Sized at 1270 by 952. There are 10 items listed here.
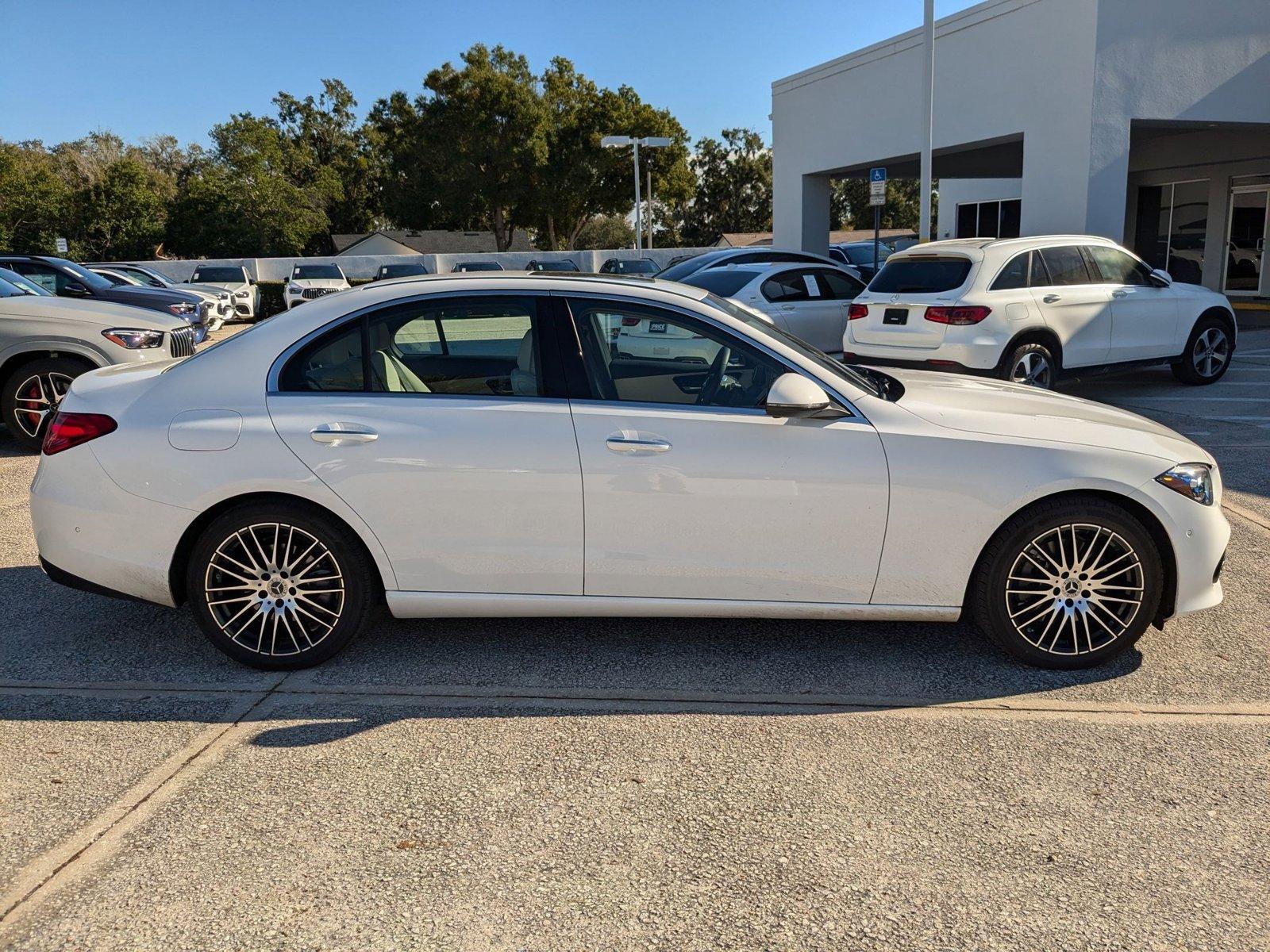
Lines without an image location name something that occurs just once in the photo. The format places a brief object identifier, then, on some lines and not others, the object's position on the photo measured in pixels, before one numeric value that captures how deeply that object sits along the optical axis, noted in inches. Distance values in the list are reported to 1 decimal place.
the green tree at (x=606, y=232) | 2719.0
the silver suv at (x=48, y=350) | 349.4
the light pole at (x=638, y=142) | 1248.2
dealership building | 614.2
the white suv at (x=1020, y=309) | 386.3
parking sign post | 671.1
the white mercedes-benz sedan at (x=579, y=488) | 160.9
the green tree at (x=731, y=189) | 3267.7
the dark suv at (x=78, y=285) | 516.1
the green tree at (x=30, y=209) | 1904.5
